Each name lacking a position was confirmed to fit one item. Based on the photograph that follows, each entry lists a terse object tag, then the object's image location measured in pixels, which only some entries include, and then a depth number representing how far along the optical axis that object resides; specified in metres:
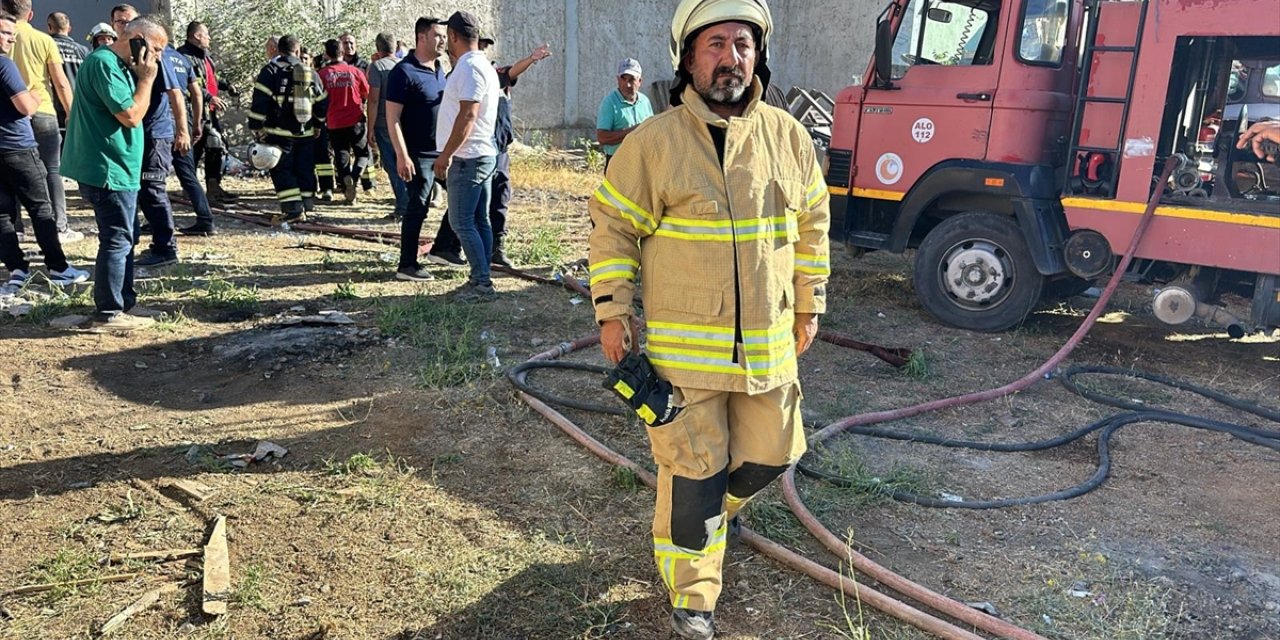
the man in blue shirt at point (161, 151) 6.23
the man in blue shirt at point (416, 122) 6.74
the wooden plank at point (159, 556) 3.08
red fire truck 5.33
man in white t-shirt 5.93
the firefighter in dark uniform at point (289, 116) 8.31
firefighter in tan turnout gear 2.54
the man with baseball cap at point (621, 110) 8.01
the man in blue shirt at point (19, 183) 5.59
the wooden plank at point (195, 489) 3.53
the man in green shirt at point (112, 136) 5.07
